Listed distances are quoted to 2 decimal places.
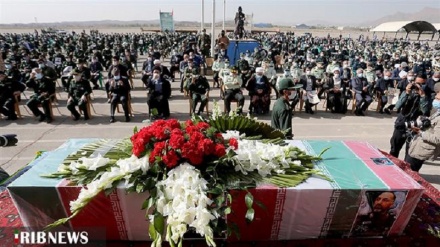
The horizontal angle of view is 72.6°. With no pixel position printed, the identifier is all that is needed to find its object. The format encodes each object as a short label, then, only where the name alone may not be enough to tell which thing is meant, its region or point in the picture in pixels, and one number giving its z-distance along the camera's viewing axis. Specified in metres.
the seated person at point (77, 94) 8.51
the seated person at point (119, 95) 8.48
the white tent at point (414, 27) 31.27
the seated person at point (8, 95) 8.47
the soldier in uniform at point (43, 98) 8.44
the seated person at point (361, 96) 9.44
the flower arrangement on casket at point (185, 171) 1.93
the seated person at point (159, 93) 8.73
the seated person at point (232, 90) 9.12
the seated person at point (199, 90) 8.95
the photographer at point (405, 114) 5.41
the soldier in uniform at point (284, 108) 4.06
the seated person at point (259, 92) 9.25
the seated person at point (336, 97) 9.57
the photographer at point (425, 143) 4.29
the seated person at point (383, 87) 9.77
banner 25.52
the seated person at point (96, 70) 12.60
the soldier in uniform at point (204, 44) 18.32
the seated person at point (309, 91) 9.41
